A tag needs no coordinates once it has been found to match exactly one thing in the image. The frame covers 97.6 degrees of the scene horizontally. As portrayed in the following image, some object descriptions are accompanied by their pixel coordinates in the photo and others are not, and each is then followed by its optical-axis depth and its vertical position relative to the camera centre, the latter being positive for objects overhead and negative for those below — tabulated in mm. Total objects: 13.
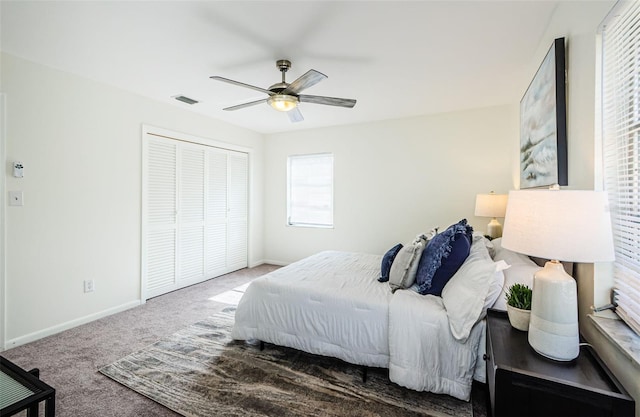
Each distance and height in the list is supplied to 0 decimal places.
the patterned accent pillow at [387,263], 2404 -485
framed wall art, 1583 +563
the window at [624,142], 1018 +260
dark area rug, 1766 -1249
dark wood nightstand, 943 -634
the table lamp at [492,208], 3256 +4
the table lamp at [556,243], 966 -127
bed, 1732 -800
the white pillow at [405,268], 2203 -479
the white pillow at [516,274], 1699 -413
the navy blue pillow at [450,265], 2041 -414
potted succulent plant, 1383 -501
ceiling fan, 2404 +1003
